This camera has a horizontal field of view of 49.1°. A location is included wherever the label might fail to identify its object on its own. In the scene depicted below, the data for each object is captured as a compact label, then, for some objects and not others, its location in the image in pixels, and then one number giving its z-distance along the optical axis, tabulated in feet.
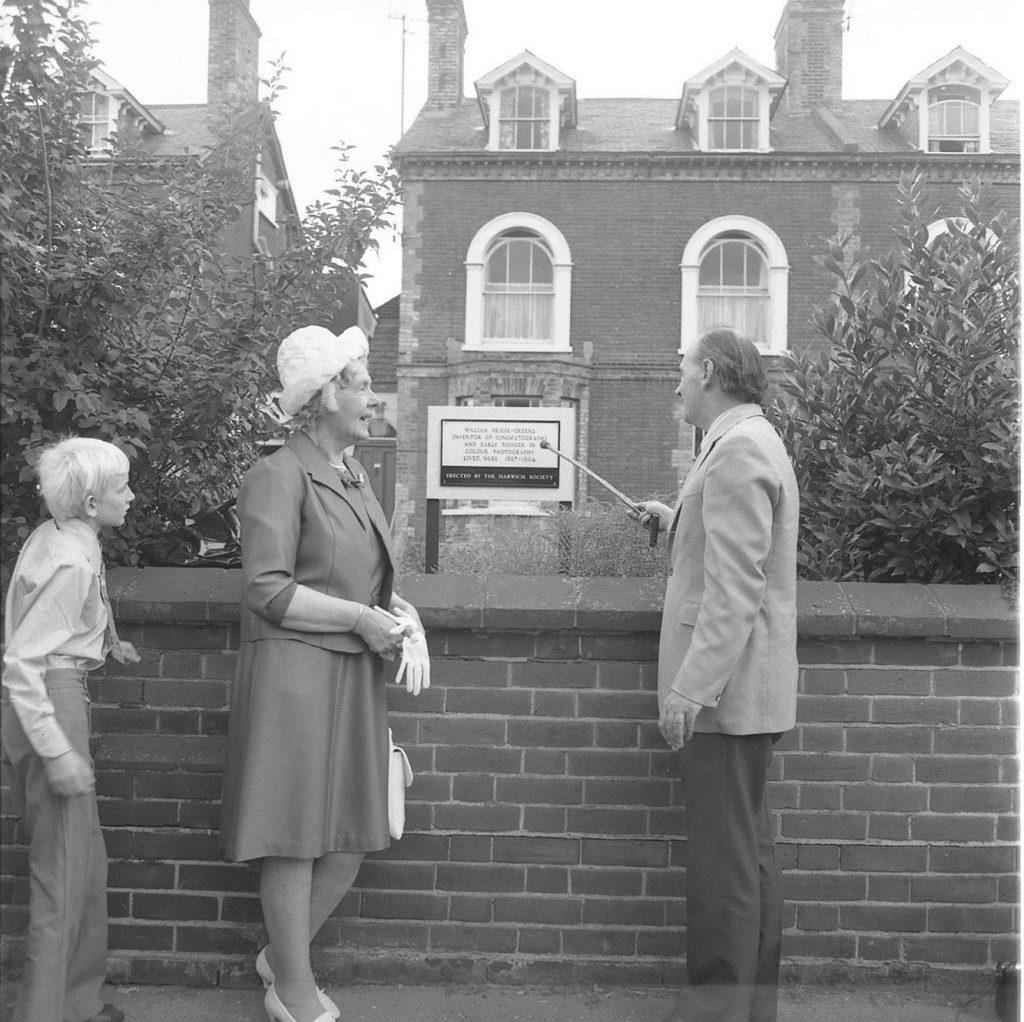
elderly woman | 9.90
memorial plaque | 19.45
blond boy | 9.08
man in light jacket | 9.78
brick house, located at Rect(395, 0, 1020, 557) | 66.85
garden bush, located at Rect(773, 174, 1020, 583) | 12.48
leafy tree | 11.76
